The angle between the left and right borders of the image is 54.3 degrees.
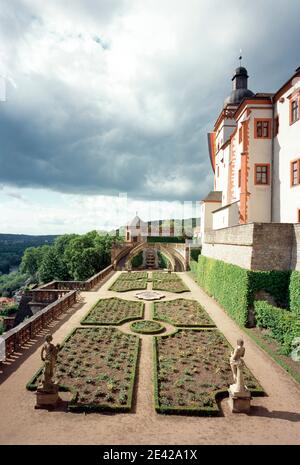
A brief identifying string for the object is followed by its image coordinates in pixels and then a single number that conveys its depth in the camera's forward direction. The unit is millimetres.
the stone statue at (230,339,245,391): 8211
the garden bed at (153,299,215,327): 16453
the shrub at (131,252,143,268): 49431
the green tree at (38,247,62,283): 55966
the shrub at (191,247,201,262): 42281
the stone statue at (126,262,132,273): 42725
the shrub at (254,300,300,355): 11935
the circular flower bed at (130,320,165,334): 14791
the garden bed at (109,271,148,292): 27016
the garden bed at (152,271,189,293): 26922
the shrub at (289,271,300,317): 14289
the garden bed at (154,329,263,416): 8289
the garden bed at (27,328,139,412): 8328
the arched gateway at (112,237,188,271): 44531
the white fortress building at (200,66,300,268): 19859
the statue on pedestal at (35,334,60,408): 8133
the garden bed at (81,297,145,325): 16469
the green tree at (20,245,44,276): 83625
